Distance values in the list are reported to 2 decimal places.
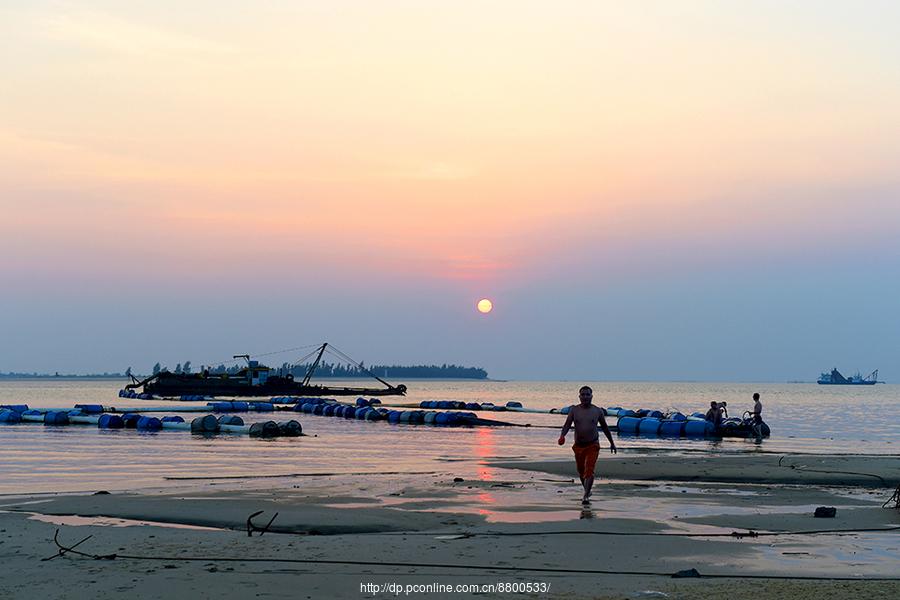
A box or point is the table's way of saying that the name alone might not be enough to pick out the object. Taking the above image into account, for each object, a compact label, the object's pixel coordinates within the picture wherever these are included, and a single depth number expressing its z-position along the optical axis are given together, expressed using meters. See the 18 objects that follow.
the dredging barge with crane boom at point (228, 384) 115.00
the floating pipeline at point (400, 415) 62.93
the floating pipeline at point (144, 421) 47.09
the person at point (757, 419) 47.44
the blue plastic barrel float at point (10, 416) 62.40
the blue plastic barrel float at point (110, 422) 55.14
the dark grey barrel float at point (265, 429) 45.97
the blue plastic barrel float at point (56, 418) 58.94
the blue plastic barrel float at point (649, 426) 52.78
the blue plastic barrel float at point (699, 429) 49.72
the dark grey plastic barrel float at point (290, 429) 47.06
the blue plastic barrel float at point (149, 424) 53.24
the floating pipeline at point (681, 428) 49.94
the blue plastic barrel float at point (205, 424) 49.66
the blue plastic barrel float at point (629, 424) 53.97
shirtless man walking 18.69
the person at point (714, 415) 49.91
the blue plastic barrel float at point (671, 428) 51.19
